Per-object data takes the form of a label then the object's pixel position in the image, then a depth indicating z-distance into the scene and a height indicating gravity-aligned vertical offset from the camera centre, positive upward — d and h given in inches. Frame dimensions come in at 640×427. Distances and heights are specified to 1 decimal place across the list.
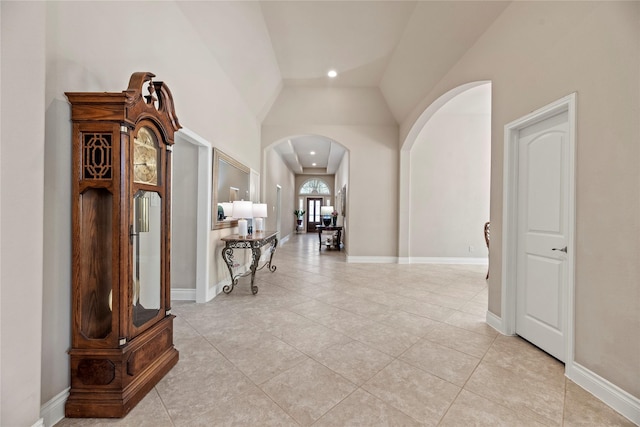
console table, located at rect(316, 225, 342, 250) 321.4 -21.3
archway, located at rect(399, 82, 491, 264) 246.1 +22.6
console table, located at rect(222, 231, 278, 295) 145.3 -20.0
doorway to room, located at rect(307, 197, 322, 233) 607.2 -0.8
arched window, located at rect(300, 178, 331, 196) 596.9 +54.6
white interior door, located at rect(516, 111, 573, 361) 83.4 -6.7
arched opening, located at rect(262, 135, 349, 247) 334.3 +61.3
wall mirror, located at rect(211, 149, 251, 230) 142.3 +14.6
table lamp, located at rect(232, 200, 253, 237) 152.3 -1.2
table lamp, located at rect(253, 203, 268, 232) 168.1 +0.0
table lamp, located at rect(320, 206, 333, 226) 335.9 -2.6
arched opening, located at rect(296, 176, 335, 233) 592.7 +31.2
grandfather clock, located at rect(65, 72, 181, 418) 58.7 -10.2
